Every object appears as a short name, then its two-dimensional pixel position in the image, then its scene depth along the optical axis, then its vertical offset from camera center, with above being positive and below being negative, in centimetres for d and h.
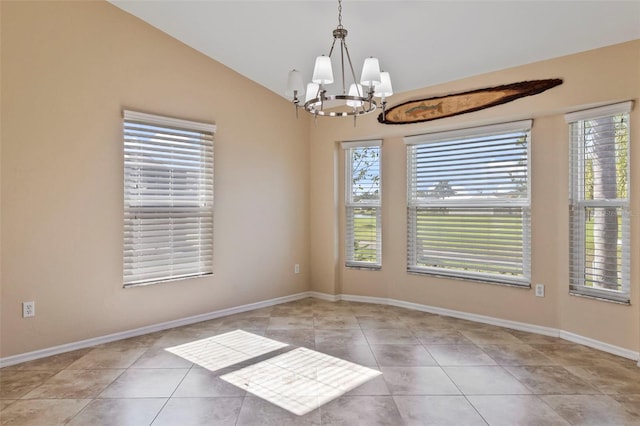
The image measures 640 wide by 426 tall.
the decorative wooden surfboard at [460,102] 375 +119
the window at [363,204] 509 +13
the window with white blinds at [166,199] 378 +15
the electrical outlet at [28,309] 318 -78
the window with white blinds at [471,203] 407 +12
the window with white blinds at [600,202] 331 +11
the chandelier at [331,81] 261 +91
